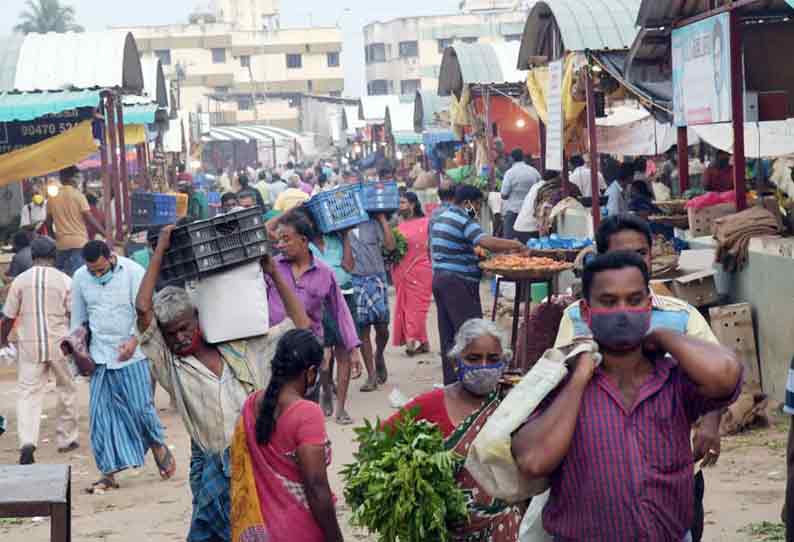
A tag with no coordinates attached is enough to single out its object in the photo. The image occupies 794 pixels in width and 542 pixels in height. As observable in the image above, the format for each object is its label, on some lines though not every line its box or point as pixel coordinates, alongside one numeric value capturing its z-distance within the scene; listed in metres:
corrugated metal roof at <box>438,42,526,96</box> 24.14
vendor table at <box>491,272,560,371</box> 11.39
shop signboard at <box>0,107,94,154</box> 18.08
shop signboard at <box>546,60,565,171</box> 16.03
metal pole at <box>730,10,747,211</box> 11.40
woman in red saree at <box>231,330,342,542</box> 4.97
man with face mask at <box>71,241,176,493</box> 9.34
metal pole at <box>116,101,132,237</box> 18.14
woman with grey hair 4.85
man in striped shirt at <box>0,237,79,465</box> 10.73
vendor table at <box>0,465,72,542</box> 4.82
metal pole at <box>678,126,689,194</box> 15.23
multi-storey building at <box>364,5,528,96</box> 91.38
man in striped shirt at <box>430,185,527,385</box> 11.41
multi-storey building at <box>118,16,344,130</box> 92.44
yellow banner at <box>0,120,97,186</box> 16.17
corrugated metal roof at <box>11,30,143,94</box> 17.09
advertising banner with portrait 11.61
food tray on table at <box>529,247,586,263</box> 12.45
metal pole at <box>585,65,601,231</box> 14.64
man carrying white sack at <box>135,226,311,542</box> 6.00
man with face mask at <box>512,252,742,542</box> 3.71
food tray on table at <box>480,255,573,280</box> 11.35
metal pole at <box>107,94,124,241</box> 17.50
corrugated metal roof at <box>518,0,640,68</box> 15.40
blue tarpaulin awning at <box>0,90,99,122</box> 16.06
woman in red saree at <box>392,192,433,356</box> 15.06
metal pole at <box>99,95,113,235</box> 17.31
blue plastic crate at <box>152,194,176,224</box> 19.59
